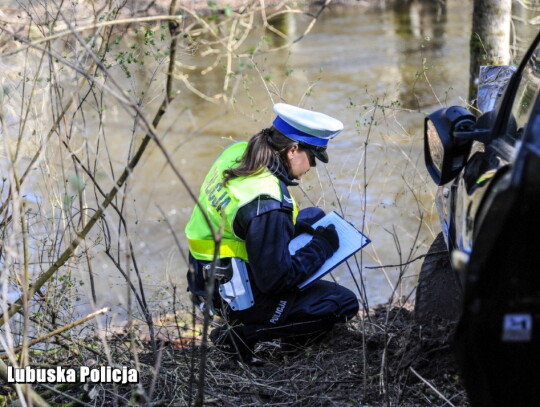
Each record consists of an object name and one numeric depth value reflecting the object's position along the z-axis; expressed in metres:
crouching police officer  3.97
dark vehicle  1.99
